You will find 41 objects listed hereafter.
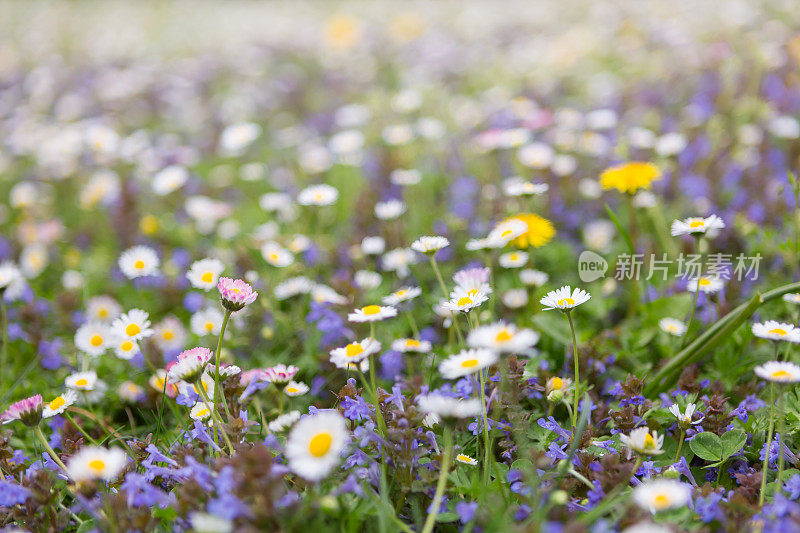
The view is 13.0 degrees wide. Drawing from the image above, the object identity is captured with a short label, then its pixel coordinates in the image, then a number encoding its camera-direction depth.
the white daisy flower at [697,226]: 1.00
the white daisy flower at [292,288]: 1.08
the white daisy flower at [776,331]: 0.97
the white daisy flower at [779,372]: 0.95
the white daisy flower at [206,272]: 1.03
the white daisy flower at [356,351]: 0.97
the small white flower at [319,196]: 1.09
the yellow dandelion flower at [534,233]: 1.08
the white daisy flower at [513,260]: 1.07
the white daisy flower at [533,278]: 1.06
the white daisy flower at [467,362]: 0.95
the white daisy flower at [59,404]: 0.99
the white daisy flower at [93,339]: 1.04
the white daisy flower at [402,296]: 1.02
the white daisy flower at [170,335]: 1.10
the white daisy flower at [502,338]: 0.93
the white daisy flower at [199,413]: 0.99
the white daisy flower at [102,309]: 1.12
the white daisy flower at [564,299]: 0.98
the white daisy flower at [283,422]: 0.97
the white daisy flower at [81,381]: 1.01
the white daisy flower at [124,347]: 1.02
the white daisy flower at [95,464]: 0.95
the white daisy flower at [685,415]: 0.98
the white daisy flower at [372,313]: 0.98
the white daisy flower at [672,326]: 1.04
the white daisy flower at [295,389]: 1.00
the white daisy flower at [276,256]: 1.09
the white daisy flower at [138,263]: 1.05
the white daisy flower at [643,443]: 0.95
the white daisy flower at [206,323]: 1.06
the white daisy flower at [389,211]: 1.12
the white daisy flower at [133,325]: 1.00
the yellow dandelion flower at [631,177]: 1.07
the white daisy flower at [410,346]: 1.01
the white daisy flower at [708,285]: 1.03
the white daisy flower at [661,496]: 0.93
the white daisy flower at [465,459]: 0.98
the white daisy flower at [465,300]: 0.98
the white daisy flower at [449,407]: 0.94
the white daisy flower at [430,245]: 1.01
